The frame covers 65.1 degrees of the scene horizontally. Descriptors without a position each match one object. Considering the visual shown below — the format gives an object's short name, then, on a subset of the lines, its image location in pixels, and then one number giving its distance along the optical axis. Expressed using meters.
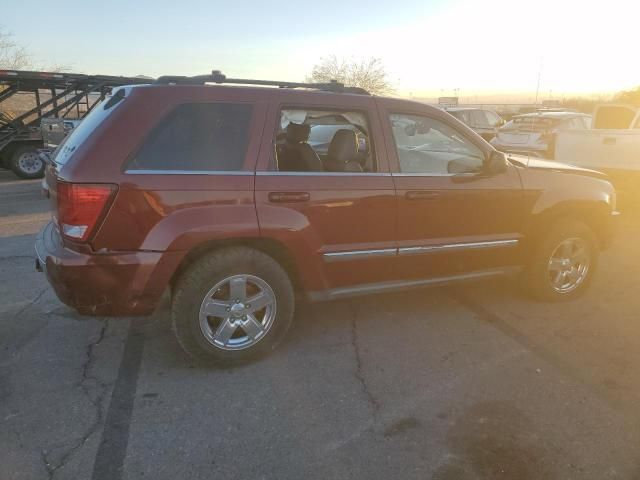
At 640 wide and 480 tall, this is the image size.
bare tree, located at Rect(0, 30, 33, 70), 25.27
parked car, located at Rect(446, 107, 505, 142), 17.03
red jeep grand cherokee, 2.98
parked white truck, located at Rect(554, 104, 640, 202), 7.79
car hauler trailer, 11.33
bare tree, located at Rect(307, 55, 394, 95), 31.16
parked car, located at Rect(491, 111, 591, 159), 11.82
